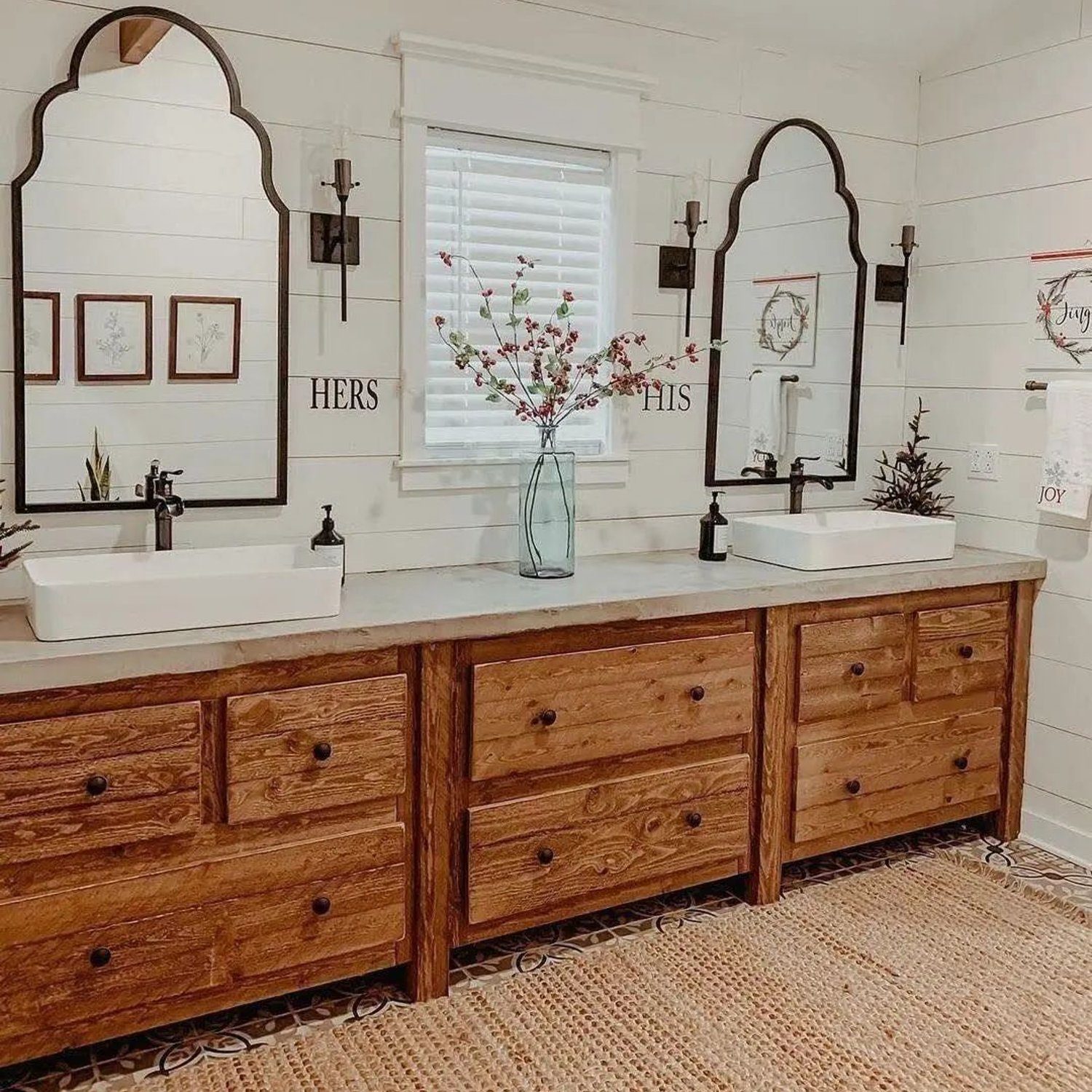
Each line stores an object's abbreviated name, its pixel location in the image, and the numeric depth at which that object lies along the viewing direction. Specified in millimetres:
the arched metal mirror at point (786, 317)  3398
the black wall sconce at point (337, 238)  2787
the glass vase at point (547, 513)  2953
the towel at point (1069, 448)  3184
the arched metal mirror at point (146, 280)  2512
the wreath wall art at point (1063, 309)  3236
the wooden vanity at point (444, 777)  2162
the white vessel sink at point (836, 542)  3049
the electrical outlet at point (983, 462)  3537
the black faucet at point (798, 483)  3424
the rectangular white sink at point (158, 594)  2162
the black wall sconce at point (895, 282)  3654
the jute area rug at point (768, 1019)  2289
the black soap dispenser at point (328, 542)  2738
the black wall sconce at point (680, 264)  3260
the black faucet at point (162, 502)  2580
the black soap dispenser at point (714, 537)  3205
